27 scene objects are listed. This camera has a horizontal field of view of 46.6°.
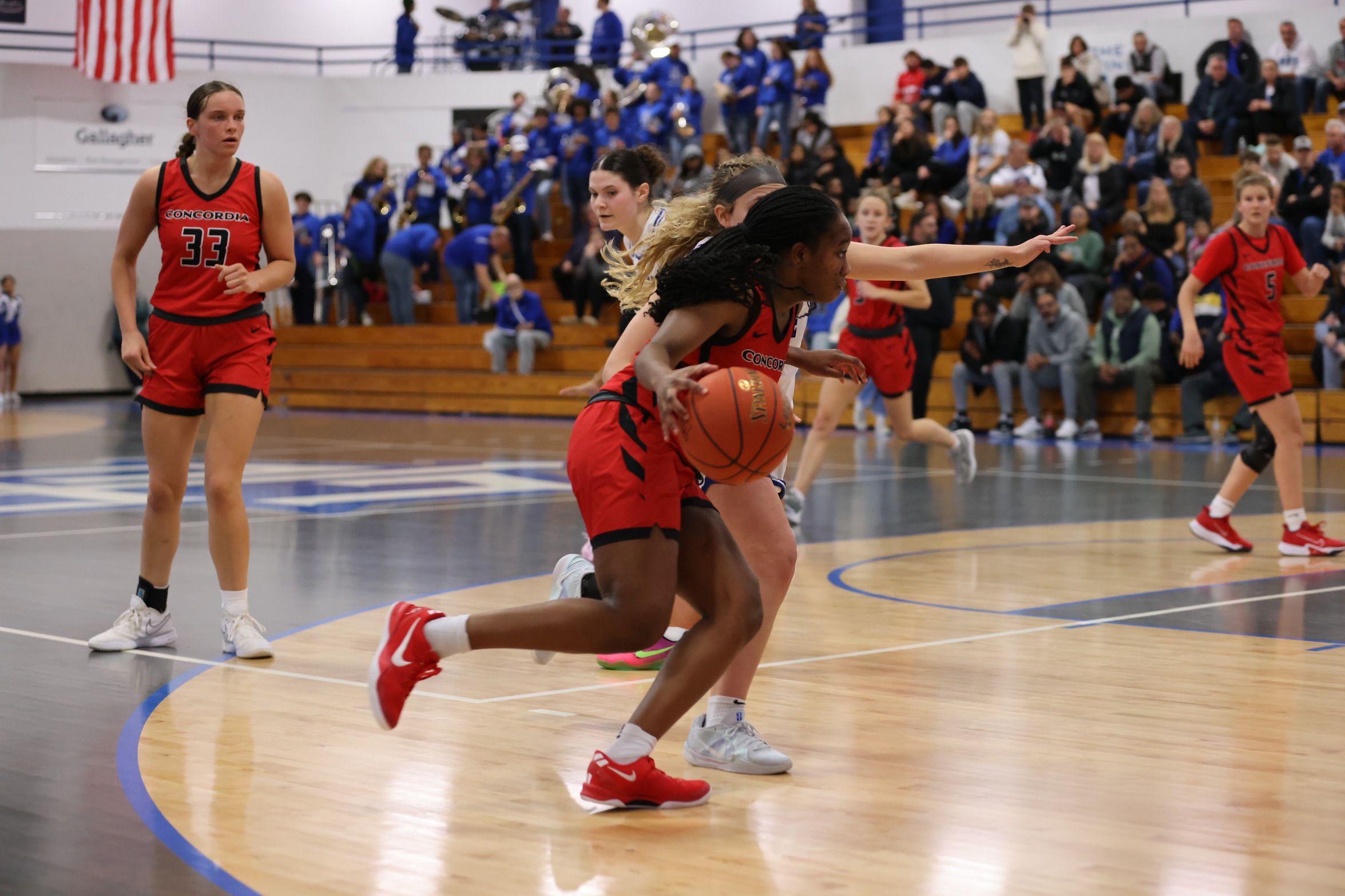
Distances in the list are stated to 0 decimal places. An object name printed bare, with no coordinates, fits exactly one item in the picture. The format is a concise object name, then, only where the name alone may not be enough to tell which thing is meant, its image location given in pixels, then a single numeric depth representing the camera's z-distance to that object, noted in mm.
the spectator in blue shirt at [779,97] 21969
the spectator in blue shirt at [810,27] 23328
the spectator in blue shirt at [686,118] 22125
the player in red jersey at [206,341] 5719
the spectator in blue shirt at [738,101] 22344
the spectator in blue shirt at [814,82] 22094
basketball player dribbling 3672
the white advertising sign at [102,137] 25812
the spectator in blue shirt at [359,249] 23016
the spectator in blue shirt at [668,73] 22906
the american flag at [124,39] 24969
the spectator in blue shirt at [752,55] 22391
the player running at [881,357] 9641
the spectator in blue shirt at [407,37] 28219
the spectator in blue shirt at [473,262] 21406
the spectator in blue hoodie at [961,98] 20188
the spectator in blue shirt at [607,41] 25734
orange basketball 3518
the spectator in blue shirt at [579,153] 22016
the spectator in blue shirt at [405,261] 22484
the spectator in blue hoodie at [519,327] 20344
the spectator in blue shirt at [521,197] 22306
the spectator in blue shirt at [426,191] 23328
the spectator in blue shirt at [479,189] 22797
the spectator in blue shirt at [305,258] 23812
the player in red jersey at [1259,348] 8188
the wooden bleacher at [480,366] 16453
